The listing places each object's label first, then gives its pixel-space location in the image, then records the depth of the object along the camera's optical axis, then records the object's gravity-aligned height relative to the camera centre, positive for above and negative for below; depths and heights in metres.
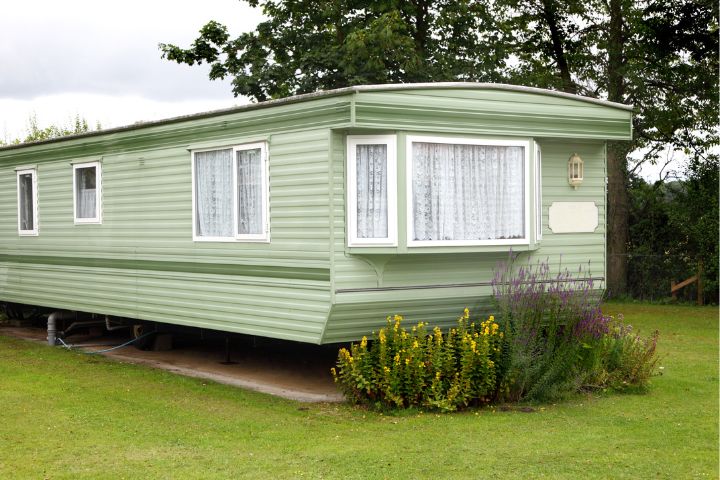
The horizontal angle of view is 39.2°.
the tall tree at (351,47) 20.77 +4.09
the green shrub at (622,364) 10.23 -1.41
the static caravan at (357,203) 9.73 +0.28
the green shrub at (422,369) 9.24 -1.30
